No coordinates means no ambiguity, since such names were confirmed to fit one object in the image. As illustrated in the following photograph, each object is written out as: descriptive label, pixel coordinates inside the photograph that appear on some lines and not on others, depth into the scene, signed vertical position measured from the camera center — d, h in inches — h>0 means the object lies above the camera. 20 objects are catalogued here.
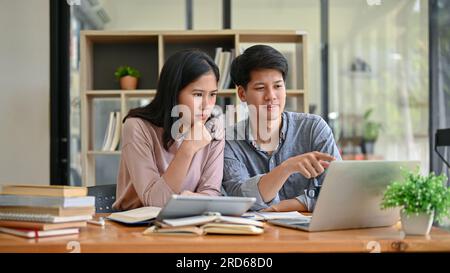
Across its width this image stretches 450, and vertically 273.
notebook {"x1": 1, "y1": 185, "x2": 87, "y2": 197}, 89.3 -4.2
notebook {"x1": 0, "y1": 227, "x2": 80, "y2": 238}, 87.9 -7.3
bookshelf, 171.9 +16.4
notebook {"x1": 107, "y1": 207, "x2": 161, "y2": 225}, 95.0 -7.2
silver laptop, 89.7 -4.8
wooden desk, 85.3 -7.8
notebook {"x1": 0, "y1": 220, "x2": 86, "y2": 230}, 88.2 -6.8
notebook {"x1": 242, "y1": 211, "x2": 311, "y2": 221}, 99.0 -7.8
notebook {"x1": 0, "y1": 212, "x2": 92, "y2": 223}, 88.6 -6.3
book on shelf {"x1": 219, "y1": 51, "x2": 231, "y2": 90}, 171.5 +14.7
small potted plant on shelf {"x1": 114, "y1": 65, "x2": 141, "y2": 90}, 174.5 +12.9
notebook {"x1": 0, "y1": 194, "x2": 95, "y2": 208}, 89.2 -5.0
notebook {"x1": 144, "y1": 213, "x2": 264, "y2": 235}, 88.8 -7.0
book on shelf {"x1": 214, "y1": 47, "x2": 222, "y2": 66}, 171.4 +17.6
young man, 117.0 +0.5
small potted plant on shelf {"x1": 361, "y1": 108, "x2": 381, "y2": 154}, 279.3 +0.7
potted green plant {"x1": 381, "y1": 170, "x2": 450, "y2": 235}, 88.2 -5.1
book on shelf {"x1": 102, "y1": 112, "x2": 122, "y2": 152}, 175.0 +1.0
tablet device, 89.2 -5.6
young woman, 109.6 -0.1
